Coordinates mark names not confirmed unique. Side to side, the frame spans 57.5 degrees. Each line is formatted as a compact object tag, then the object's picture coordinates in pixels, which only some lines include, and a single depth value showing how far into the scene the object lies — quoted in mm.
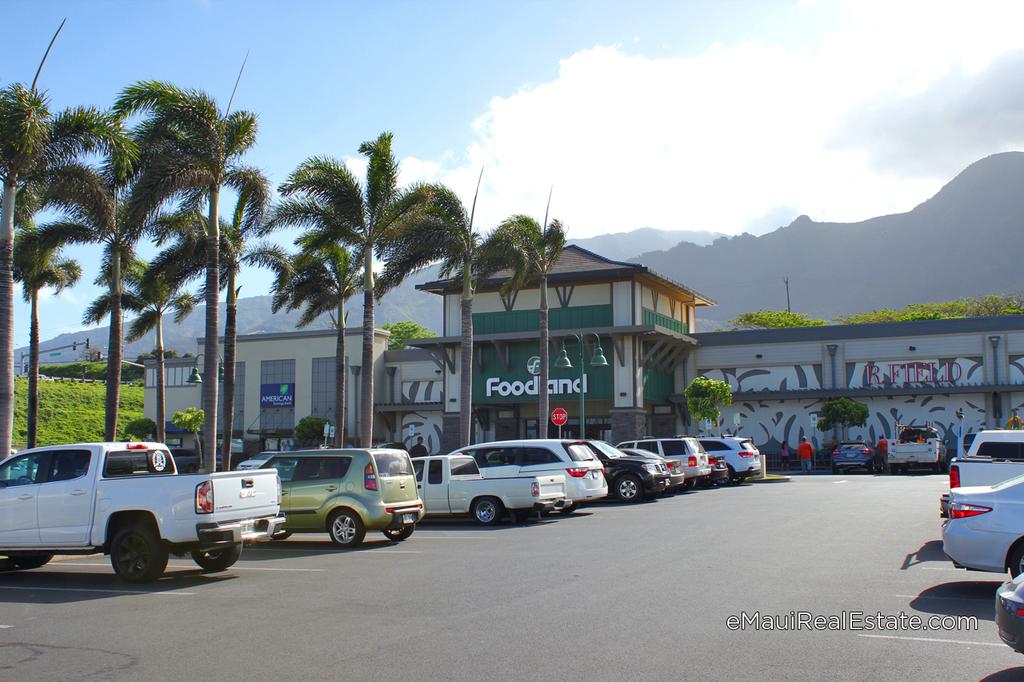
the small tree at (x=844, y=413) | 43281
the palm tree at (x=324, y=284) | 35781
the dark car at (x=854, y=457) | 39938
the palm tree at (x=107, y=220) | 21797
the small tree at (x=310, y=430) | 50188
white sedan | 9539
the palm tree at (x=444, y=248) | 30234
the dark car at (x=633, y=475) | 24828
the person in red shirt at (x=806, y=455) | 42562
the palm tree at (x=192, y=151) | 22969
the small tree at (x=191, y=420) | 44594
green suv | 16031
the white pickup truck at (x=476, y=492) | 19047
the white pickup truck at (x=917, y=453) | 37469
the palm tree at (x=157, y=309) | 41075
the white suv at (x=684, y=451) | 28656
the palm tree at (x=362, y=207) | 28188
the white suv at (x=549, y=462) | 20891
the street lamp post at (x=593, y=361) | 34188
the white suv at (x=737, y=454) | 33344
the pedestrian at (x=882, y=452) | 39906
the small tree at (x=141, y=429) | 55731
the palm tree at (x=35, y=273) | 30656
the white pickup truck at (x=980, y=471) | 13703
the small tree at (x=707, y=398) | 39719
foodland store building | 44344
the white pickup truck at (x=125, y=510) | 12109
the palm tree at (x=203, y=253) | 29953
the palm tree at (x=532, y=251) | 32938
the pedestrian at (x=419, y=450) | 34500
